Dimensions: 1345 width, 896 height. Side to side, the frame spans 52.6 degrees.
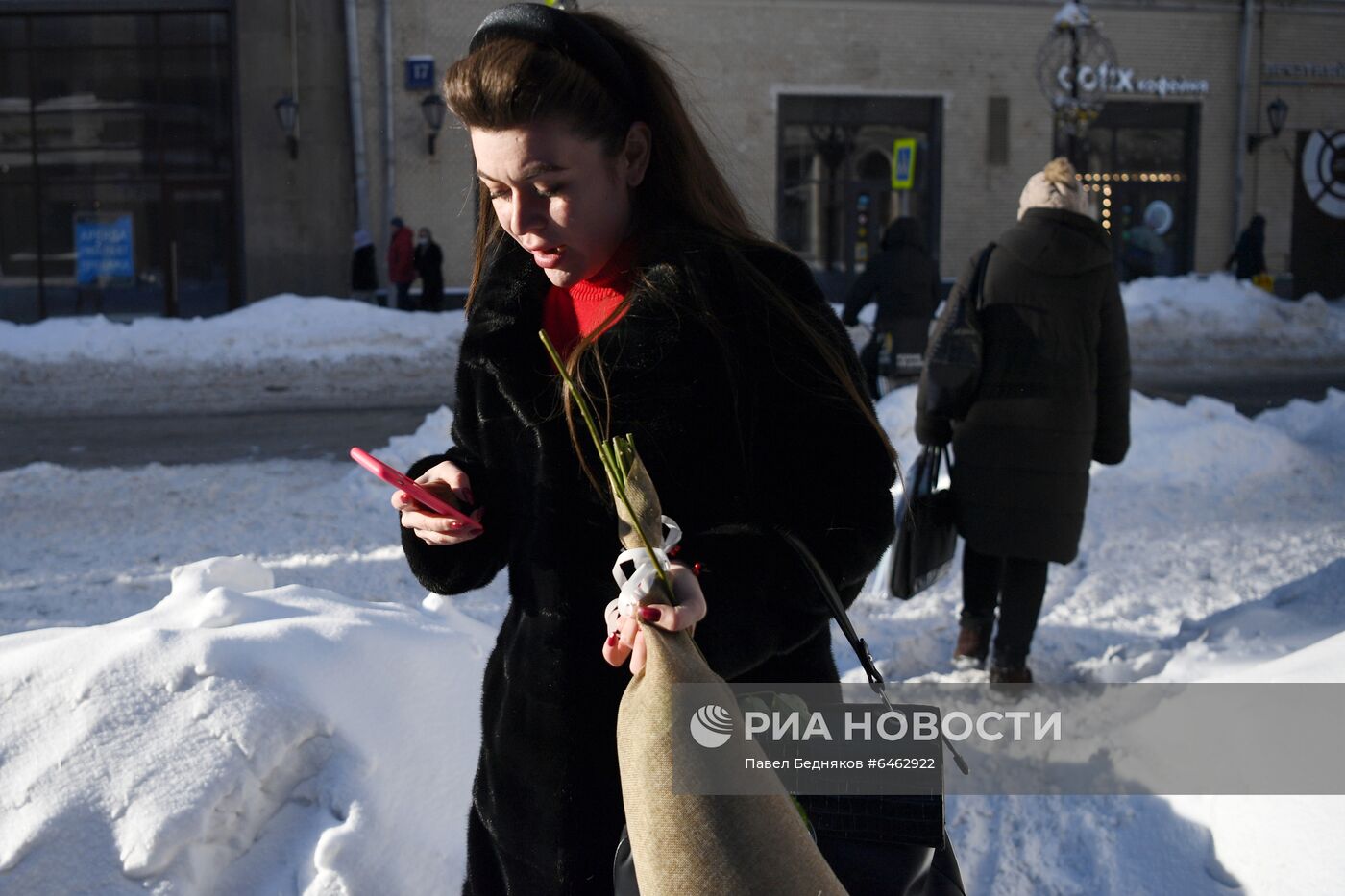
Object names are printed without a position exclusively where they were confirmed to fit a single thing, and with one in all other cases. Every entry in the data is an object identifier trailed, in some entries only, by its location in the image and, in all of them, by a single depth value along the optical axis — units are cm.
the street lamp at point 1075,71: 1377
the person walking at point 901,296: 980
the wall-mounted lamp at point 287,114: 2095
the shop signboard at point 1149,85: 2395
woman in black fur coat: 177
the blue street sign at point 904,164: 2323
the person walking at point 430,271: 2080
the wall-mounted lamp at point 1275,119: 2434
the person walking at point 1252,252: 2327
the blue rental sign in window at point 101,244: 2191
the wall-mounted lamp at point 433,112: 2098
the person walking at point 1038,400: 462
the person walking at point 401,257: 2075
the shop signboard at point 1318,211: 2508
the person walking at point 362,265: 2075
